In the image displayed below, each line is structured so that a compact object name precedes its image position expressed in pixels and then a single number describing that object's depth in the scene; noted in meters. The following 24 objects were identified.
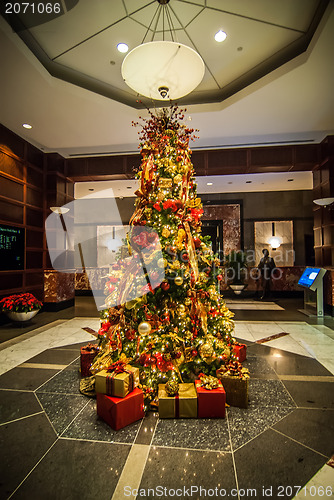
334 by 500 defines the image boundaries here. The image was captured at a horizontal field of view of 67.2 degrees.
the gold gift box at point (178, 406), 1.87
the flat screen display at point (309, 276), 5.06
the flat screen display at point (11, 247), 4.63
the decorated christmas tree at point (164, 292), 2.18
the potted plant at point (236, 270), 7.97
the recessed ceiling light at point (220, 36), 2.81
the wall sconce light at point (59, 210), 5.72
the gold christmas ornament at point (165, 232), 2.27
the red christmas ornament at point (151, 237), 2.33
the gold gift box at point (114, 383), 1.81
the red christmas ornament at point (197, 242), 2.43
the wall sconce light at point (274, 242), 9.23
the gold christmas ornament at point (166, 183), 2.38
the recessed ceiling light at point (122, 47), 3.00
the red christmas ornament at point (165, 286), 2.20
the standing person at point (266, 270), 7.65
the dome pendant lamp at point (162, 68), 1.93
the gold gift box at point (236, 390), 2.01
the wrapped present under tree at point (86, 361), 2.53
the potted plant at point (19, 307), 4.40
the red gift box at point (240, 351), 2.81
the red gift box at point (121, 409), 1.75
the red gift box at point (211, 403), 1.87
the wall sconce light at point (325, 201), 4.88
